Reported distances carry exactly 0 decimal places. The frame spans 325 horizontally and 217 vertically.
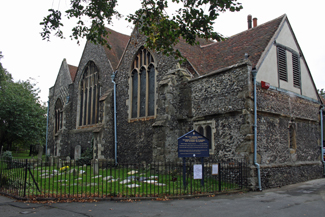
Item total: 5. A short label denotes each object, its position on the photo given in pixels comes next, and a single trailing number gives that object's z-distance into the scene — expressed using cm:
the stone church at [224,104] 1137
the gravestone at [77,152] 2017
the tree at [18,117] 2664
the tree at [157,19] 845
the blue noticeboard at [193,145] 1005
